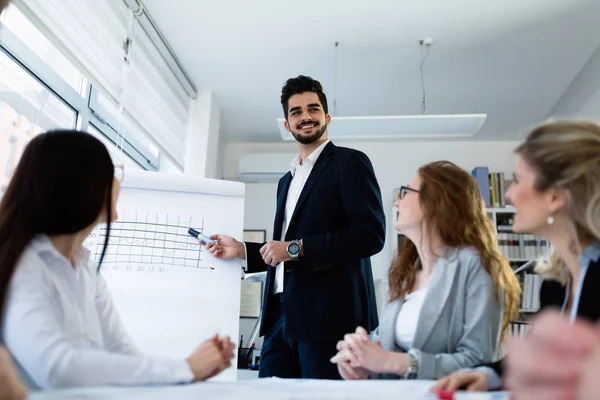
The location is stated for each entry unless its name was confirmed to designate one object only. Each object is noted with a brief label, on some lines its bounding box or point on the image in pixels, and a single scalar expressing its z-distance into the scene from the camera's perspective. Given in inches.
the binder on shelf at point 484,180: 168.9
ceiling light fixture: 122.6
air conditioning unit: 185.5
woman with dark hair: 28.8
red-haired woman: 42.3
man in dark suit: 60.1
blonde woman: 32.9
